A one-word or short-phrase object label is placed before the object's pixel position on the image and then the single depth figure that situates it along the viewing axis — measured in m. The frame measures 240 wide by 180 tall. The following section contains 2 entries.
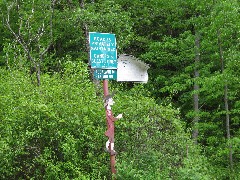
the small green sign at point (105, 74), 6.48
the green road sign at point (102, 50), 6.47
